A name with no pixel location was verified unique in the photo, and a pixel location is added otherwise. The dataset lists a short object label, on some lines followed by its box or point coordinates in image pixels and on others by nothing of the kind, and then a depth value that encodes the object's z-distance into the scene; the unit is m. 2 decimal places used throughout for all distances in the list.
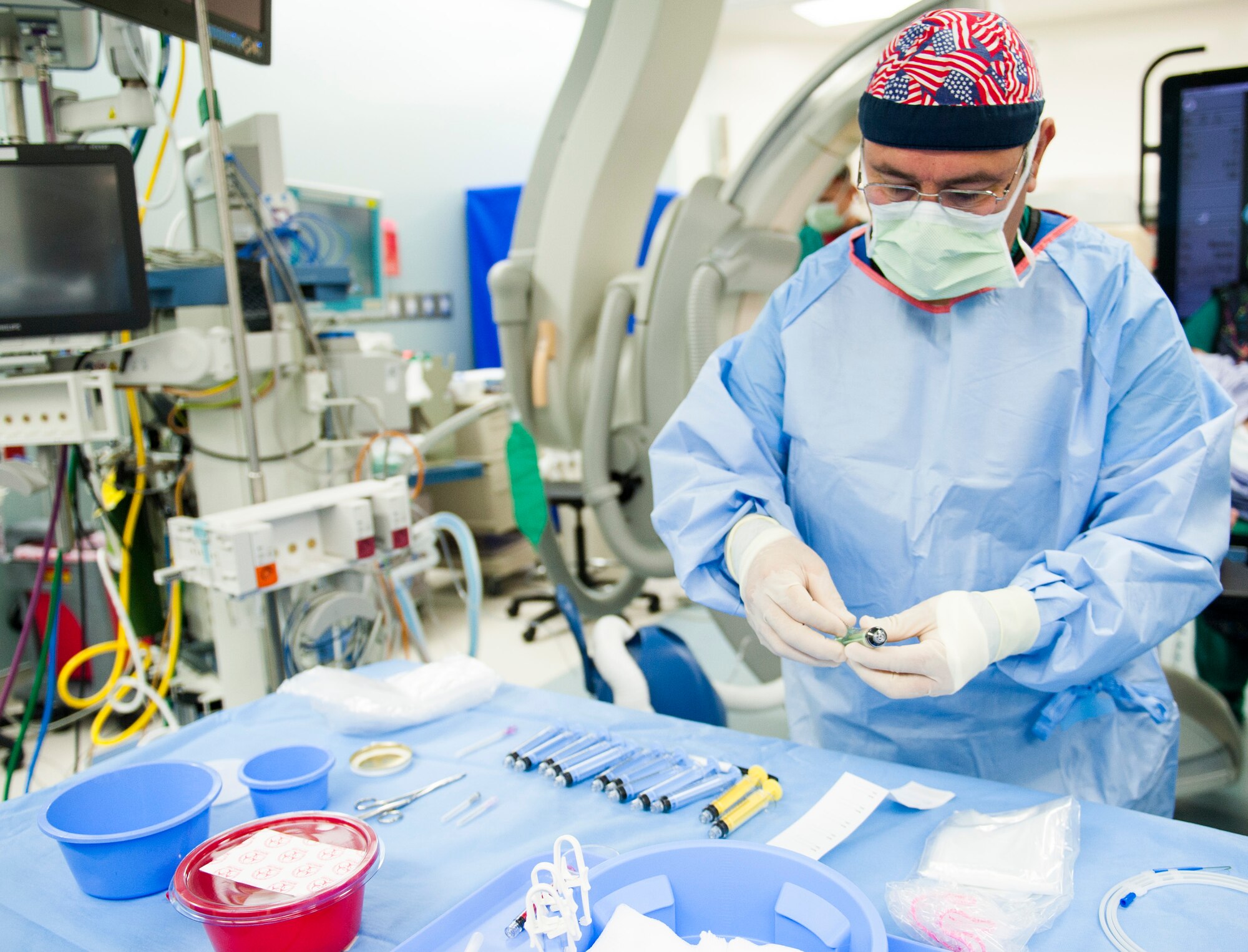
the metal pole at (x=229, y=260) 1.63
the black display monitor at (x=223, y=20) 1.62
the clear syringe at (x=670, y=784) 1.02
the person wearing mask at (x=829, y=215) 3.19
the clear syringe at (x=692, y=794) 1.01
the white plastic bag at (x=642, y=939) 0.70
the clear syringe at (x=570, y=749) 1.11
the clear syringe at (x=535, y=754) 1.12
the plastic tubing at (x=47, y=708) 1.94
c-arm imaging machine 2.31
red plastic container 0.73
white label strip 0.93
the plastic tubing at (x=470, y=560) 1.98
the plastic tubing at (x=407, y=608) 2.02
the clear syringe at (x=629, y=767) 1.06
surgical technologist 1.01
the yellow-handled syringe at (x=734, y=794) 0.98
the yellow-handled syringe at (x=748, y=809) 0.96
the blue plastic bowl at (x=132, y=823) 0.87
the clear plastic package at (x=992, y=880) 0.77
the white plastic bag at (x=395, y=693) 1.24
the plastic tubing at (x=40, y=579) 1.92
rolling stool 3.65
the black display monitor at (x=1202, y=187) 2.32
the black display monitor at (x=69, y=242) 1.84
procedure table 0.82
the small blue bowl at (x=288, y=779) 0.99
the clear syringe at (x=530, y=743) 1.14
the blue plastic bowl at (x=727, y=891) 0.73
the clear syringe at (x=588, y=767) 1.08
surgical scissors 1.03
